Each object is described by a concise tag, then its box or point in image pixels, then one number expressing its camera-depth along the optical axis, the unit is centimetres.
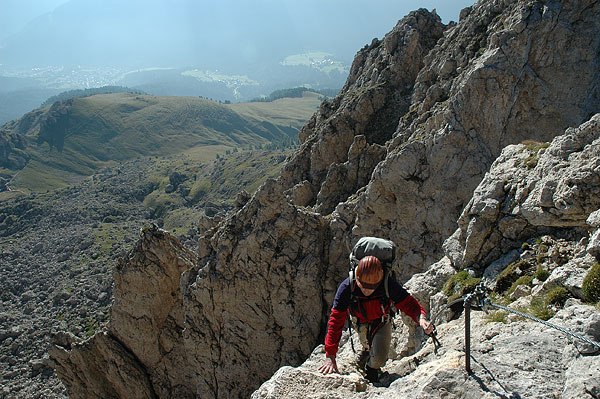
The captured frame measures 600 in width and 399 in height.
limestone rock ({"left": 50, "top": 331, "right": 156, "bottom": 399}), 3784
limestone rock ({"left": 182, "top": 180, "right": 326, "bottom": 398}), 3156
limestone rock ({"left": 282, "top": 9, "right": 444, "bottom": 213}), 4653
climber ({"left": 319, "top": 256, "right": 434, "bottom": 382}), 962
